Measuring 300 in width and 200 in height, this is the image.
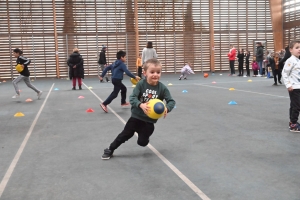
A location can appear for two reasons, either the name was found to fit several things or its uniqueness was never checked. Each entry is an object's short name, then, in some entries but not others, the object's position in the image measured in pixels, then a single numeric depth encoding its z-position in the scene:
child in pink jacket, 22.69
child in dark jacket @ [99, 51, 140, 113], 9.21
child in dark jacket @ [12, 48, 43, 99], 12.12
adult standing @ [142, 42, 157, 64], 14.52
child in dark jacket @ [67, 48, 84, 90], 15.89
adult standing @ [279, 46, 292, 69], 10.27
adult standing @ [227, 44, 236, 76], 23.75
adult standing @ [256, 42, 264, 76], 21.91
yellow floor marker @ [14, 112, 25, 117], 8.62
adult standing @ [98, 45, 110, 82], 21.14
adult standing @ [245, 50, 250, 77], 22.93
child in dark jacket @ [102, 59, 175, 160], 4.62
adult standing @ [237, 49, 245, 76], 23.02
